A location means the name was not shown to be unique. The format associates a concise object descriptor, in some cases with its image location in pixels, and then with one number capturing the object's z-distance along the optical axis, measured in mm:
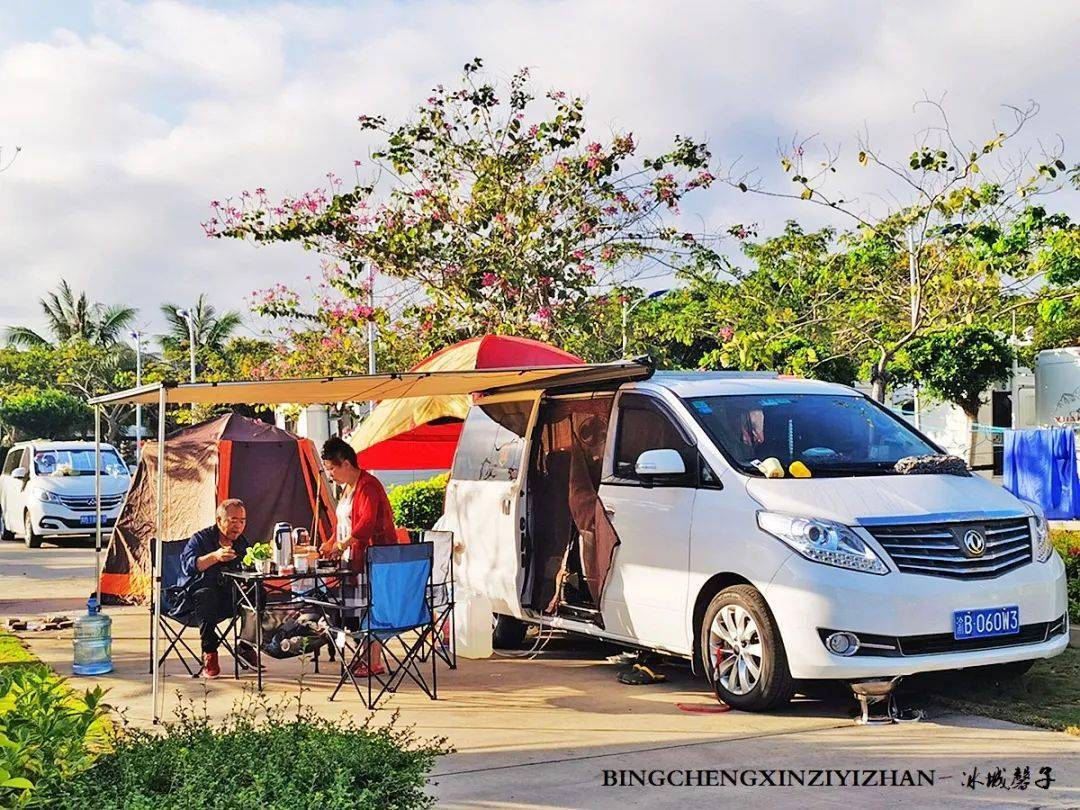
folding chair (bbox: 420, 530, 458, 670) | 8750
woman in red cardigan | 8898
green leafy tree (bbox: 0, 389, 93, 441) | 53250
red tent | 11062
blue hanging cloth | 21359
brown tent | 13477
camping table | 8469
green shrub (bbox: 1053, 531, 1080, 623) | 10498
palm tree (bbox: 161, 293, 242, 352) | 59094
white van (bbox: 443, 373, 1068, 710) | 6992
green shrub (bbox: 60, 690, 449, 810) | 4496
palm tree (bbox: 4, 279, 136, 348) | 60688
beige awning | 8586
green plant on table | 9055
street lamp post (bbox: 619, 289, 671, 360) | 18317
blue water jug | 9242
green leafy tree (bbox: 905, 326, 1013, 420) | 37531
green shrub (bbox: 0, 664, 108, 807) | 4266
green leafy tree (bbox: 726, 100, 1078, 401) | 13539
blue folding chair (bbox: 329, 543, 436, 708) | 8016
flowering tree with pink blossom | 16609
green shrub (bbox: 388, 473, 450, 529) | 17703
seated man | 9039
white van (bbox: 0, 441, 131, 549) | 21547
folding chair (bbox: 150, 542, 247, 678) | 9078
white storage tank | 40250
